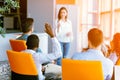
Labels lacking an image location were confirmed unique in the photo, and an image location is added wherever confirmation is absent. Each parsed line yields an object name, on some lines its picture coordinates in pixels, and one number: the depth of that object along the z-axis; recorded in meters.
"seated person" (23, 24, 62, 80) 3.62
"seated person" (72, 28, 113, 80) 3.19
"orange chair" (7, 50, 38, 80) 3.48
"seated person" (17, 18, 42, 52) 4.94
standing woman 7.61
